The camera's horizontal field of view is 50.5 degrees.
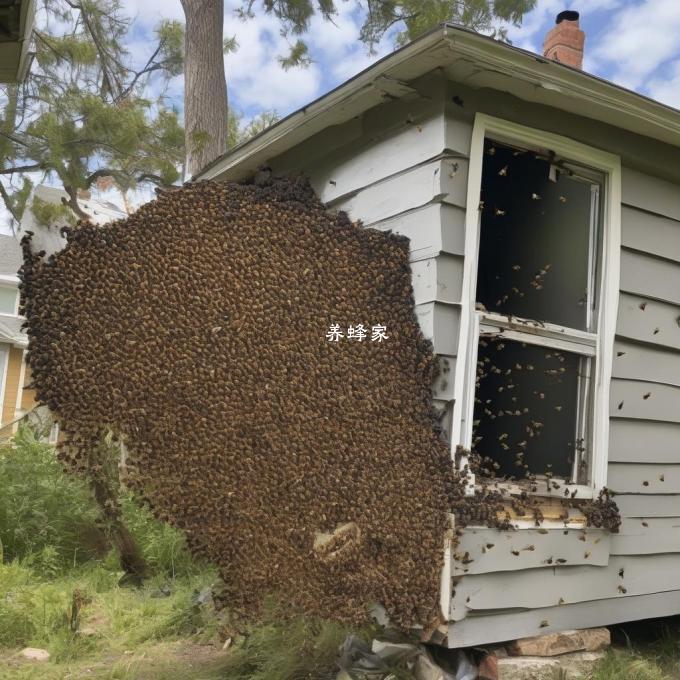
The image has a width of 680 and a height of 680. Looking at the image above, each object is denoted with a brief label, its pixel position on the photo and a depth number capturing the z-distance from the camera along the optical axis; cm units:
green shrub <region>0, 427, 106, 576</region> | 603
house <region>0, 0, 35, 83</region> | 317
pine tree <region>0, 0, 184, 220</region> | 1107
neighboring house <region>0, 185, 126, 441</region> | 1209
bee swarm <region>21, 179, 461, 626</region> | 302
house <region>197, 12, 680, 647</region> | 338
